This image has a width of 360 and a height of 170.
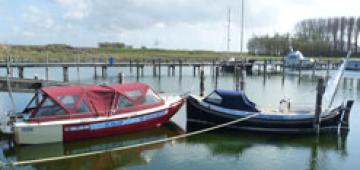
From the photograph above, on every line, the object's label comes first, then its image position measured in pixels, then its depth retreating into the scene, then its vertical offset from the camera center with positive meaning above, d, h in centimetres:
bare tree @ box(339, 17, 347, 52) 11456 +843
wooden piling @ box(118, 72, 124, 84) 2856 -143
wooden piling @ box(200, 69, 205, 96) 2915 -204
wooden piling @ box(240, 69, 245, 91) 2999 -192
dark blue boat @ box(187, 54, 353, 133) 2158 -323
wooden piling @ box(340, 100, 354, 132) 2208 -348
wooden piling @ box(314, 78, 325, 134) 2100 -212
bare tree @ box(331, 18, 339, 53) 11531 +846
